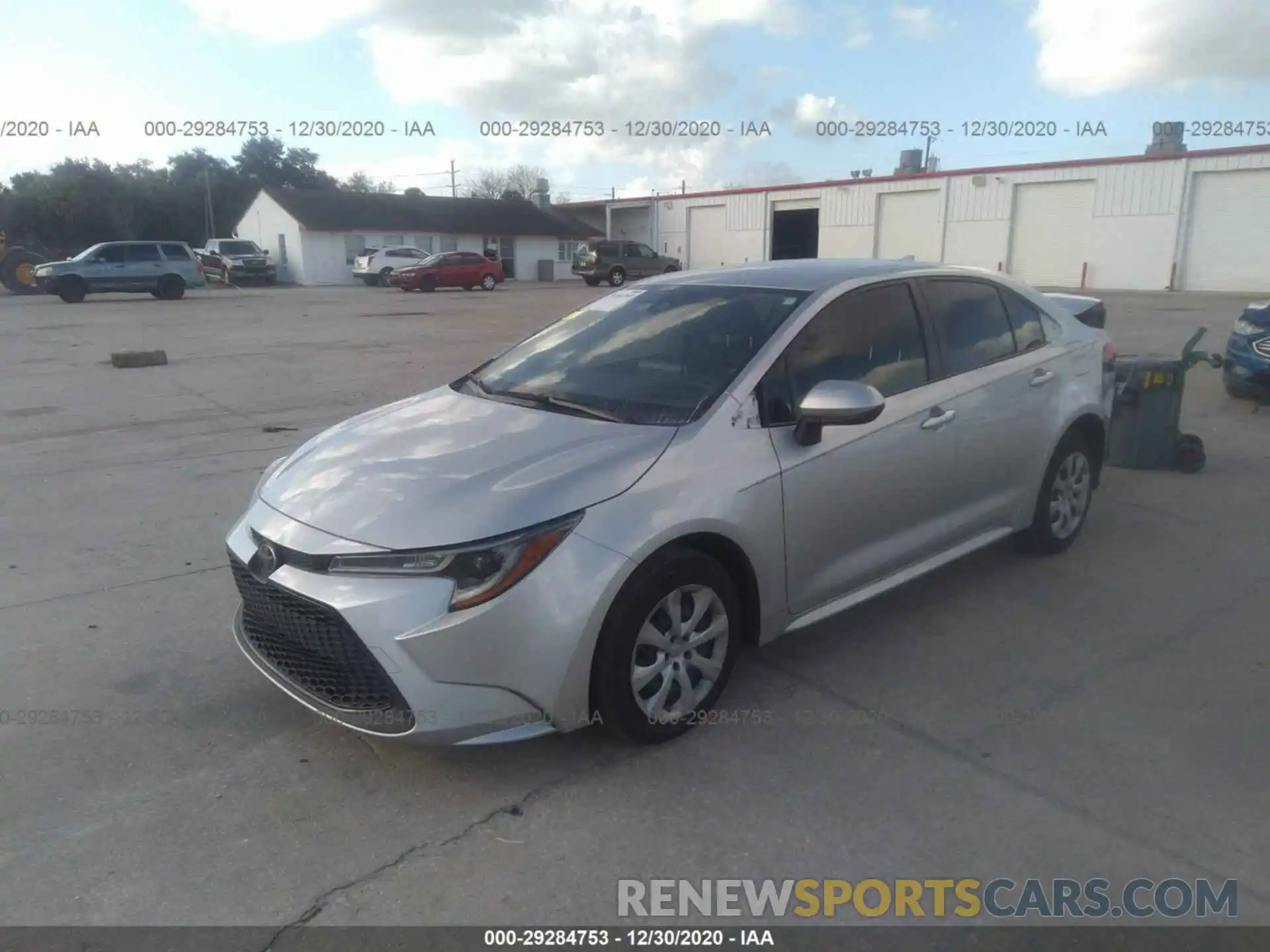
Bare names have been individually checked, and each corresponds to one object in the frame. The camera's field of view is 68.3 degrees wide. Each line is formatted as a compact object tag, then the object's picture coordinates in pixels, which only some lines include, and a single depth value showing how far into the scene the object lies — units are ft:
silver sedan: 9.66
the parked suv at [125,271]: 92.48
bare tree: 261.38
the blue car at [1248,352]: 30.53
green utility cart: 23.29
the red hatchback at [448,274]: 116.47
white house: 151.64
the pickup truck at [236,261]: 134.92
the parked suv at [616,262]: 126.21
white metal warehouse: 100.27
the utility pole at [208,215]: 185.57
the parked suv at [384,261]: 133.80
